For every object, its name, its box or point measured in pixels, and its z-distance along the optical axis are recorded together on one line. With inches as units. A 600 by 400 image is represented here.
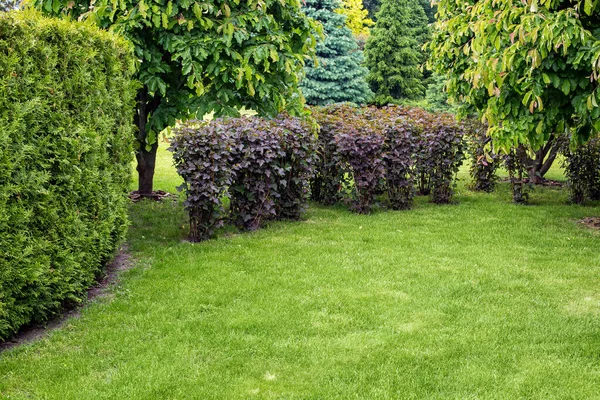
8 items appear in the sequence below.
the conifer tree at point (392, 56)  919.7
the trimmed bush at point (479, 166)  403.5
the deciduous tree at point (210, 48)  271.1
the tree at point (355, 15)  1129.4
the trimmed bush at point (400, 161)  329.4
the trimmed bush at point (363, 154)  317.7
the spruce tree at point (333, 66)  756.6
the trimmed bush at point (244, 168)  255.9
